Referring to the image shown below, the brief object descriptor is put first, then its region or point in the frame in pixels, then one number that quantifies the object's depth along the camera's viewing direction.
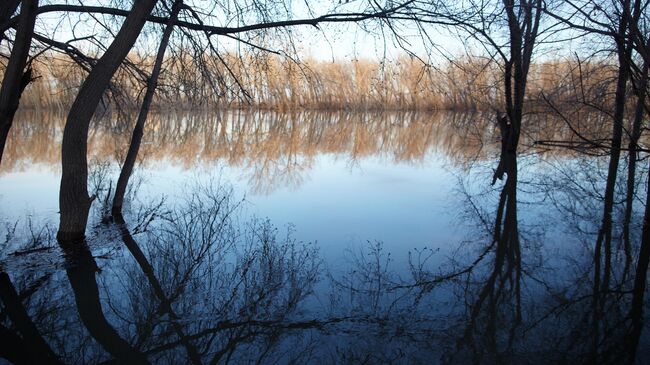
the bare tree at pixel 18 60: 4.61
